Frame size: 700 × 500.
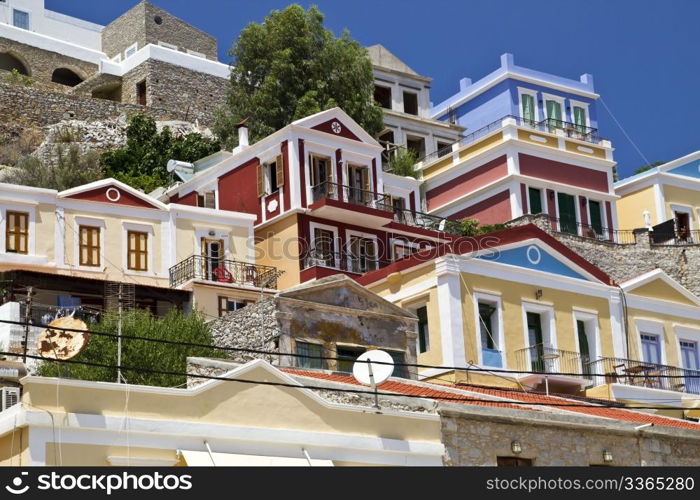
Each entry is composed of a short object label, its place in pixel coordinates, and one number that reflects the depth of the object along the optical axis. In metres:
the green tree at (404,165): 59.16
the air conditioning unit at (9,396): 22.31
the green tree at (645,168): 84.82
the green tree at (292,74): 59.88
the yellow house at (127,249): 41.84
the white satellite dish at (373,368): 25.09
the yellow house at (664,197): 59.28
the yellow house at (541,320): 36.53
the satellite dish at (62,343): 22.69
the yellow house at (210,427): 20.50
